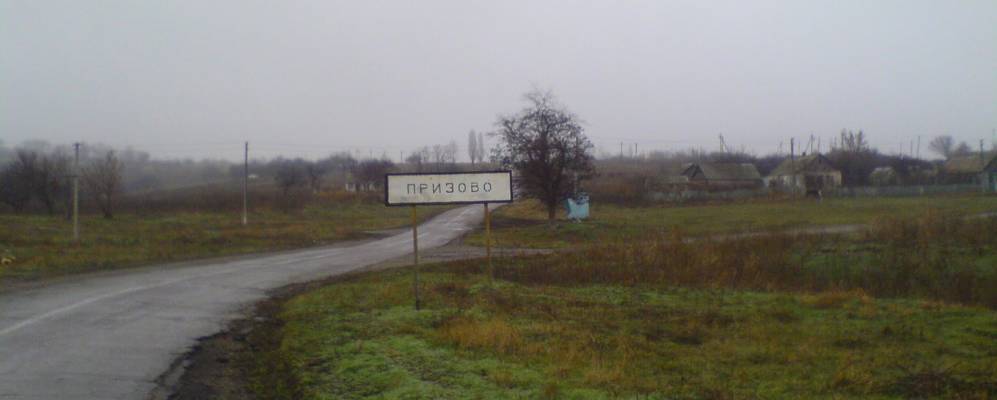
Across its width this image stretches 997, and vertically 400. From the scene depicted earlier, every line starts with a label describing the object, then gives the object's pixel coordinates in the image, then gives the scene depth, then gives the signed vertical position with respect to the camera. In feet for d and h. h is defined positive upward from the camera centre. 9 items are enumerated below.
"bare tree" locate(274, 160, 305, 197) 203.39 +3.37
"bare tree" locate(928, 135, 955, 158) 440.04 +18.85
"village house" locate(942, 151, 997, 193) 224.37 +2.48
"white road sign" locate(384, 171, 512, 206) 41.65 -0.11
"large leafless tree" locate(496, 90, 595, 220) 119.75 +5.50
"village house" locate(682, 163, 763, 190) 306.76 +2.67
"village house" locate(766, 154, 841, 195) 279.81 +1.89
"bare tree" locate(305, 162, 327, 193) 227.46 +4.38
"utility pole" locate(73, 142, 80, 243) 97.80 -1.32
